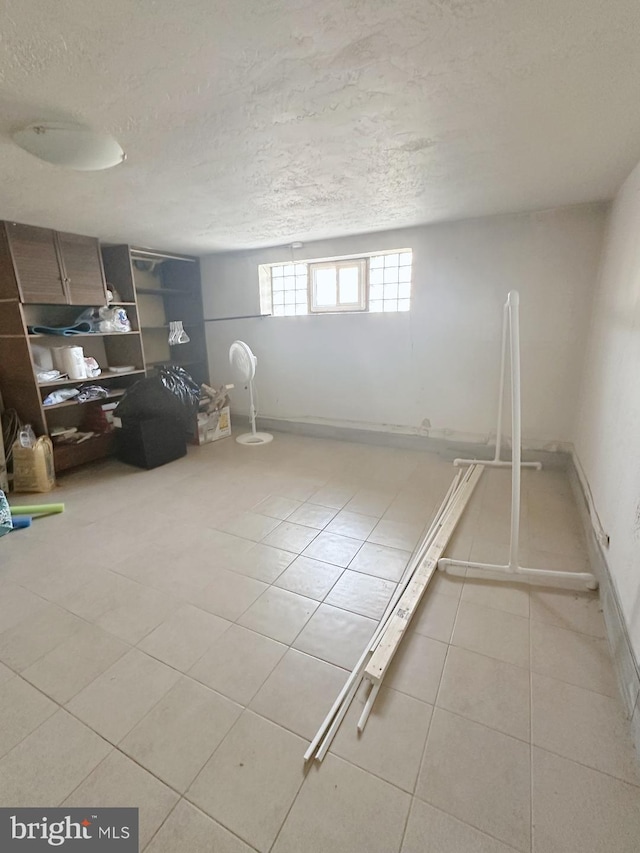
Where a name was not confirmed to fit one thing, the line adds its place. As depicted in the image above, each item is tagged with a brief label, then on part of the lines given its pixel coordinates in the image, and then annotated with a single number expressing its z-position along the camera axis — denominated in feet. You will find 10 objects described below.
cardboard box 13.55
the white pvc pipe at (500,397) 9.36
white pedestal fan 12.94
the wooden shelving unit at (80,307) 9.78
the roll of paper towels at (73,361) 11.07
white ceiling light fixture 4.80
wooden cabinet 9.50
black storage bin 11.26
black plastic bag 11.30
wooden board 4.69
